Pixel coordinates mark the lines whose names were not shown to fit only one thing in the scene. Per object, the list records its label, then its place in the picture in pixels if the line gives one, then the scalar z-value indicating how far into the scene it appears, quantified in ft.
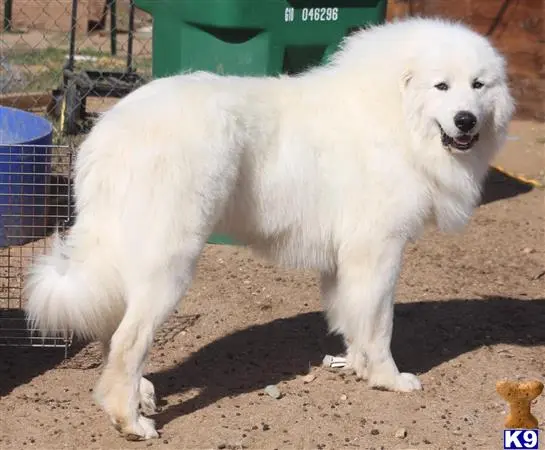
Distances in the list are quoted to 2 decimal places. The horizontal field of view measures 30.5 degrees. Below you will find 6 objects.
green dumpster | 20.17
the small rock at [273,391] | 15.44
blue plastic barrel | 19.07
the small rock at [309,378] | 16.12
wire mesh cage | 16.76
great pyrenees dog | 13.33
